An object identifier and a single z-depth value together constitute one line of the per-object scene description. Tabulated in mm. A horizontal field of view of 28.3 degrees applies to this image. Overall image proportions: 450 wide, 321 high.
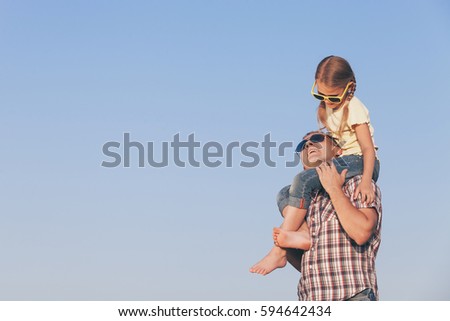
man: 7117
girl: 7574
